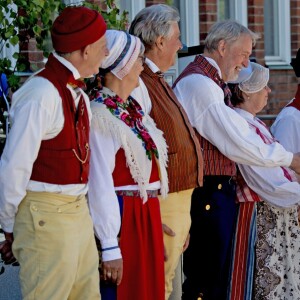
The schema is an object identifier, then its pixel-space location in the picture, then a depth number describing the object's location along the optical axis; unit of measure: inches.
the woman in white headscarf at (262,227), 280.5
